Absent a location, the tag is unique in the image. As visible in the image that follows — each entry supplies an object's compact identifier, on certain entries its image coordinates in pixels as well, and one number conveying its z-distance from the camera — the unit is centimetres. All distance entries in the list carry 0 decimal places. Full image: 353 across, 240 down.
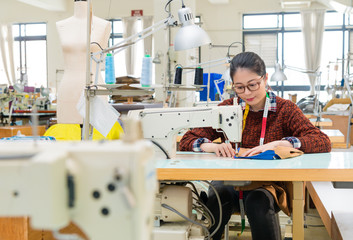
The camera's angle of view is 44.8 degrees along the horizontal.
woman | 172
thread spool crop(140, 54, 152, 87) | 215
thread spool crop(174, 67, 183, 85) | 289
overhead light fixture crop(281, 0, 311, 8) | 967
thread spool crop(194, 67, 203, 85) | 300
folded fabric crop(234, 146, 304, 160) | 177
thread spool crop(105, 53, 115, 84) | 205
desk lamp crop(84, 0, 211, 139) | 211
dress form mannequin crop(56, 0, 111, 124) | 283
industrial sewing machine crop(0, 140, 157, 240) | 71
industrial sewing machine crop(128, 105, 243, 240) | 186
